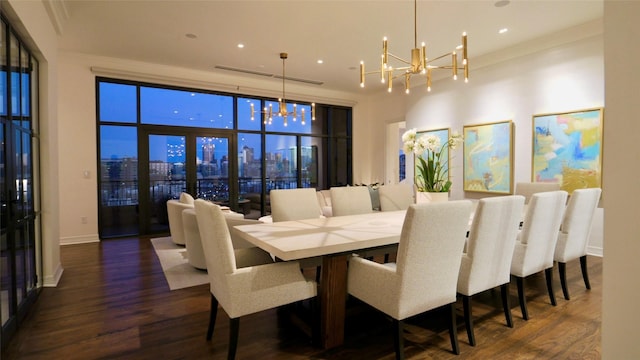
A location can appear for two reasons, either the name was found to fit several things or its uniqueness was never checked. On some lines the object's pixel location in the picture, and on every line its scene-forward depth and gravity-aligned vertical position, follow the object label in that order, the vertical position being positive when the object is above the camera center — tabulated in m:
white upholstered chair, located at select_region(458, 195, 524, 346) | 2.09 -0.48
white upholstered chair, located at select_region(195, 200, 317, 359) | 1.84 -0.62
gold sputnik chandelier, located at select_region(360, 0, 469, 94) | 2.60 +0.96
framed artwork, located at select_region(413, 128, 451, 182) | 6.11 +0.75
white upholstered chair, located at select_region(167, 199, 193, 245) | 4.61 -0.65
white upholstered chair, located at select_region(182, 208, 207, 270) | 3.72 -0.77
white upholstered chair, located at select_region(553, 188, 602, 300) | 2.84 -0.46
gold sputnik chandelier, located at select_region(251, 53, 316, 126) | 5.35 +1.12
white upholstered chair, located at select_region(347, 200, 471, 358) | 1.78 -0.55
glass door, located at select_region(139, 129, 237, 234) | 5.93 +0.13
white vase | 3.03 -0.20
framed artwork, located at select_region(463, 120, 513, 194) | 5.22 +0.31
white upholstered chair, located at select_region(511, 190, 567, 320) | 2.47 -0.48
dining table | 1.94 -0.44
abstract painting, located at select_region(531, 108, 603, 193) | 4.25 +0.37
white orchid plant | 2.93 +0.14
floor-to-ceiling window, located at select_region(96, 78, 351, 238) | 5.71 +0.54
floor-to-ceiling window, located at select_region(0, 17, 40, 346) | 2.30 -0.02
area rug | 3.39 -1.09
